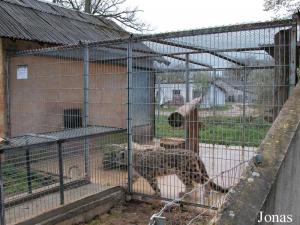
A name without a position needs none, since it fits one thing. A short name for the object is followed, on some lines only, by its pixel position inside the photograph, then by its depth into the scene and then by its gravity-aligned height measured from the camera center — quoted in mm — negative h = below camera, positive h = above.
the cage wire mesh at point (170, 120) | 4875 -319
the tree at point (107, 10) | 21250 +5246
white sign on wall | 8422 +659
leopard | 5574 -1048
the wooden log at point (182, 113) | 5441 -205
